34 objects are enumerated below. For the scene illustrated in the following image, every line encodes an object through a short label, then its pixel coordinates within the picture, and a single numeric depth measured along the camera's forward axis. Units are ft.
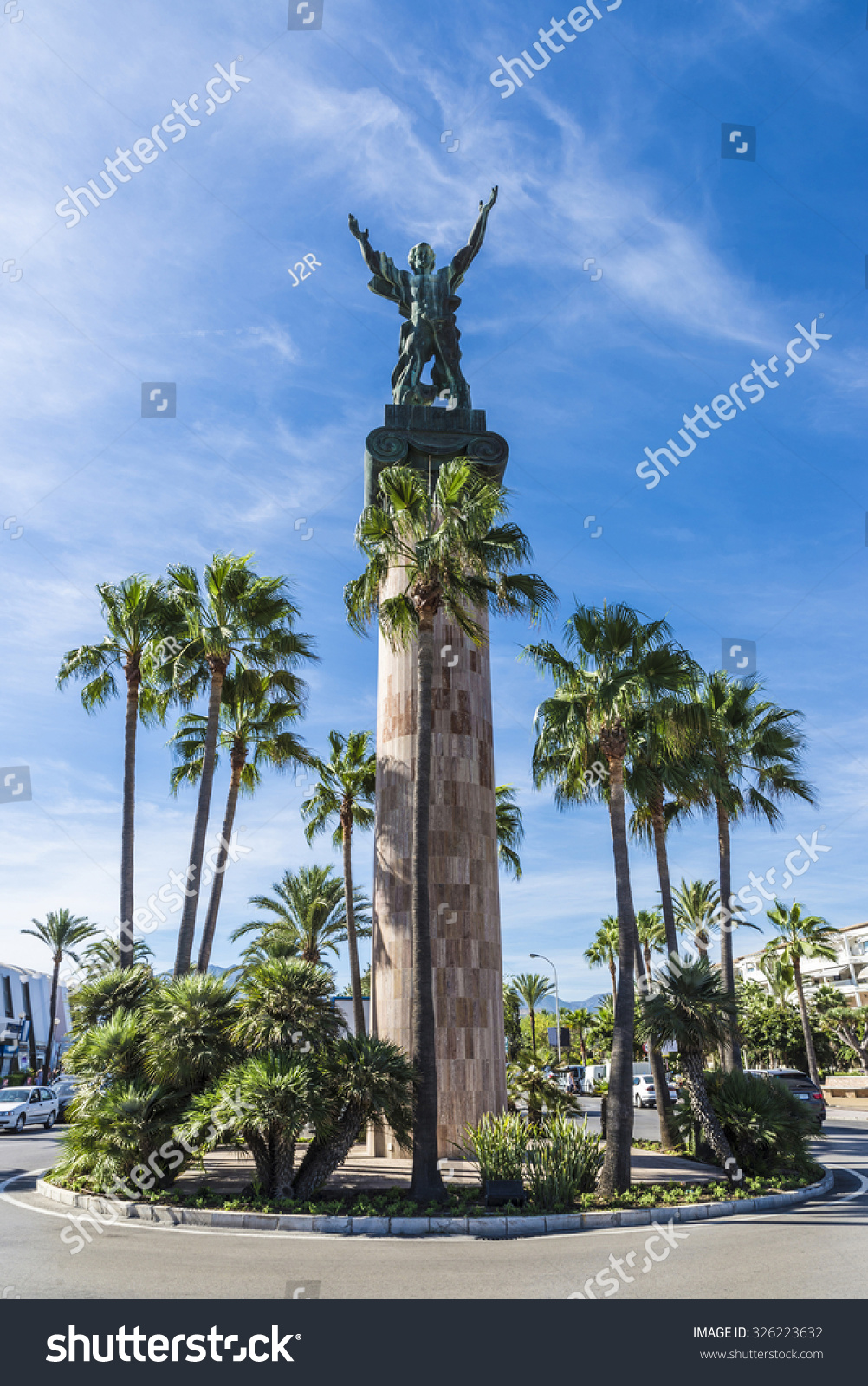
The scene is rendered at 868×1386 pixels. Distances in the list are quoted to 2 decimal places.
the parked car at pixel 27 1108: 105.81
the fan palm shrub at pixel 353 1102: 43.83
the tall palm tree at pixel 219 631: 75.25
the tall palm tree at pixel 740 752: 79.41
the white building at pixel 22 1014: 271.28
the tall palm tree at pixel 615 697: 52.31
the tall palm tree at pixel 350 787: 109.19
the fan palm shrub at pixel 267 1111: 41.91
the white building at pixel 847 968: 300.81
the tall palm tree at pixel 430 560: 50.42
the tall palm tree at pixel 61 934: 222.69
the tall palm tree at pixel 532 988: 228.43
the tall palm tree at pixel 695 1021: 52.80
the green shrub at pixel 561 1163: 44.52
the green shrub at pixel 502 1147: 45.16
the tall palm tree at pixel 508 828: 106.52
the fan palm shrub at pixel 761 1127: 52.54
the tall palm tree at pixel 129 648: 80.23
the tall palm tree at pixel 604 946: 212.66
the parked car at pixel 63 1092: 122.62
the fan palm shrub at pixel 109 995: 63.62
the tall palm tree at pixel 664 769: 58.70
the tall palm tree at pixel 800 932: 187.42
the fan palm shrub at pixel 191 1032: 47.11
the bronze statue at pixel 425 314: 84.79
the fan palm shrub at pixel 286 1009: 46.16
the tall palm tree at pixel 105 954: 122.21
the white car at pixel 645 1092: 139.44
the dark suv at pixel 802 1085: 100.48
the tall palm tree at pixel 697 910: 152.25
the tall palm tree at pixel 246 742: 89.71
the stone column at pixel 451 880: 65.36
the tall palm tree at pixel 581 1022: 271.80
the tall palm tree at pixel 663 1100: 59.82
